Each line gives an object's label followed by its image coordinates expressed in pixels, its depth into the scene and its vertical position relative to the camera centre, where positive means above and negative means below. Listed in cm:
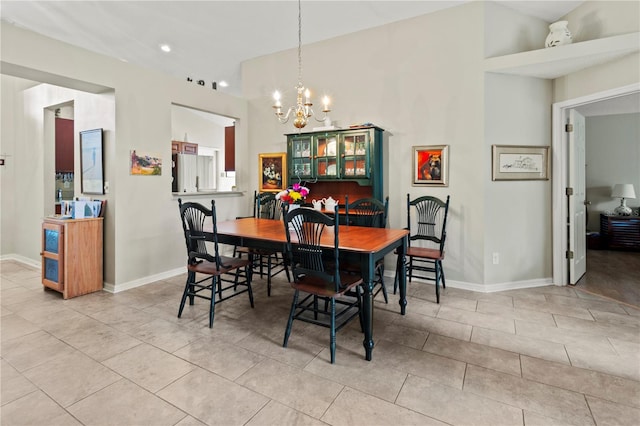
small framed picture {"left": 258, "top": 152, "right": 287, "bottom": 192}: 520 +56
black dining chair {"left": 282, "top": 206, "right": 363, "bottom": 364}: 231 -43
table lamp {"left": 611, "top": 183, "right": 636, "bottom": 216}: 602 +20
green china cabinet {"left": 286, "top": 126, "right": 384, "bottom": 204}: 415 +60
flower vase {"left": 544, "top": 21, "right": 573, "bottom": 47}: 354 +184
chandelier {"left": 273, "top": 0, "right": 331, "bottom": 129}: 311 +94
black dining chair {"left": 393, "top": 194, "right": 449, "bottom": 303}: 391 -26
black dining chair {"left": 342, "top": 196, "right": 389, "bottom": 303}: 376 -8
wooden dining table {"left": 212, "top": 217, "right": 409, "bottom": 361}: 233 -29
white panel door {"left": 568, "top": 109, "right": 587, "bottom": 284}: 394 +15
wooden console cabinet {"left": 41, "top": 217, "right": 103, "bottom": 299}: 355 -53
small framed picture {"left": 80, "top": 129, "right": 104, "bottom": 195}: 384 +55
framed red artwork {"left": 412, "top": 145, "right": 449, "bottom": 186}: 400 +51
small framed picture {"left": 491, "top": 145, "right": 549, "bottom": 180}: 383 +51
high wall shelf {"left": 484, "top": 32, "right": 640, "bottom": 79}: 306 +151
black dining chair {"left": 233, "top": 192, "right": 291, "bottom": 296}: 442 -3
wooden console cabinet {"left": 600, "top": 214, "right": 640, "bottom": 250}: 588 -49
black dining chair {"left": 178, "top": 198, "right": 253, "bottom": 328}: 289 -45
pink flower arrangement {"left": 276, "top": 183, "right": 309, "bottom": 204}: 300 +11
